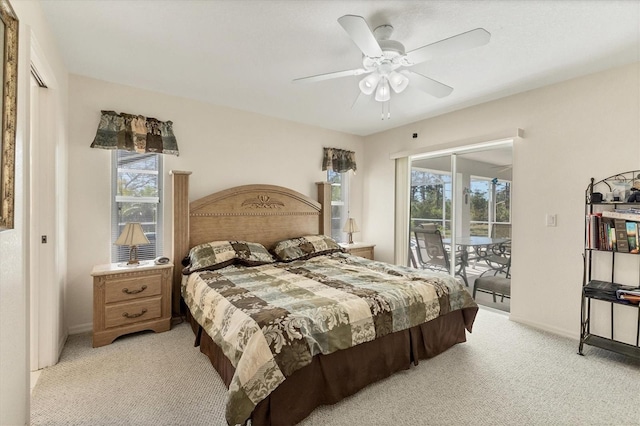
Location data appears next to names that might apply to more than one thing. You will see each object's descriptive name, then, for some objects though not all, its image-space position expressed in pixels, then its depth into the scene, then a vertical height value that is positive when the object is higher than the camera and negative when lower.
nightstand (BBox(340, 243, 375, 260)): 4.53 -0.57
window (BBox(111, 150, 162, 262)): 3.22 +0.14
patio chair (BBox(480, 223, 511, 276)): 3.56 -0.50
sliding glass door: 3.68 +0.10
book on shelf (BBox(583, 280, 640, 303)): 2.38 -0.65
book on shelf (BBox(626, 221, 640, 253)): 2.44 -0.19
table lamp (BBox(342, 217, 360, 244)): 4.68 -0.24
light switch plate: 3.07 -0.07
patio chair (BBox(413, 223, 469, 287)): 4.16 -0.59
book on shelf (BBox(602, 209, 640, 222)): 2.43 -0.01
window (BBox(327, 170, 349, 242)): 5.02 +0.15
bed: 1.73 -0.71
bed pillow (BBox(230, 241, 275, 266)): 3.32 -0.48
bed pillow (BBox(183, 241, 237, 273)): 3.07 -0.48
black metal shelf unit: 2.50 -0.35
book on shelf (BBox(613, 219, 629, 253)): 2.48 -0.19
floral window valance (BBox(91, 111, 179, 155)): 3.04 +0.81
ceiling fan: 1.70 +1.03
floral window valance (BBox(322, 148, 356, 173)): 4.74 +0.83
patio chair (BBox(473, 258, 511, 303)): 3.56 -0.89
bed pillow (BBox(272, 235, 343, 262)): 3.71 -0.47
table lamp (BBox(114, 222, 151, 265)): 2.89 -0.27
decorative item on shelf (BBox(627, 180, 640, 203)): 2.46 +0.16
